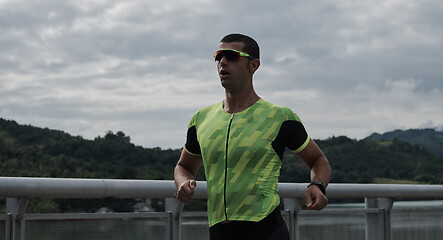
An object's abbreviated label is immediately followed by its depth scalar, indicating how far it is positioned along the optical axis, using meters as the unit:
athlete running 4.34
